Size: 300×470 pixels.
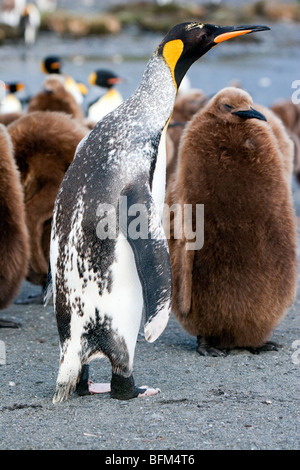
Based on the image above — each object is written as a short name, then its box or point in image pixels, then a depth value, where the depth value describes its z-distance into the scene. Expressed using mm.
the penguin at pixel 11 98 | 10695
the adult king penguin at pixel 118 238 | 3303
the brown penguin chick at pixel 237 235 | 4062
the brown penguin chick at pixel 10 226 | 4539
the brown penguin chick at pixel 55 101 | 7094
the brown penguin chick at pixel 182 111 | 7121
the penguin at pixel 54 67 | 12344
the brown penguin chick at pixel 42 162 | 5039
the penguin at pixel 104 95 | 9828
